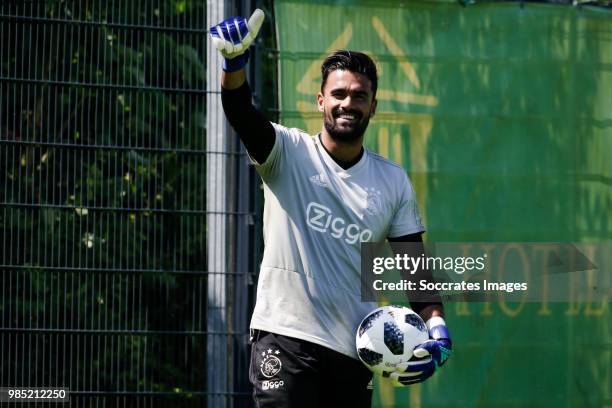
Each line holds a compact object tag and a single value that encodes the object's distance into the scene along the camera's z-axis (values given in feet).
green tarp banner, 42.60
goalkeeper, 30.17
